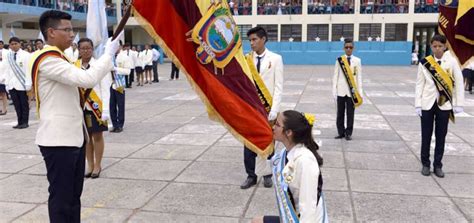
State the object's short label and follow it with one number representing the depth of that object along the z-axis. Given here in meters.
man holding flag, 3.32
